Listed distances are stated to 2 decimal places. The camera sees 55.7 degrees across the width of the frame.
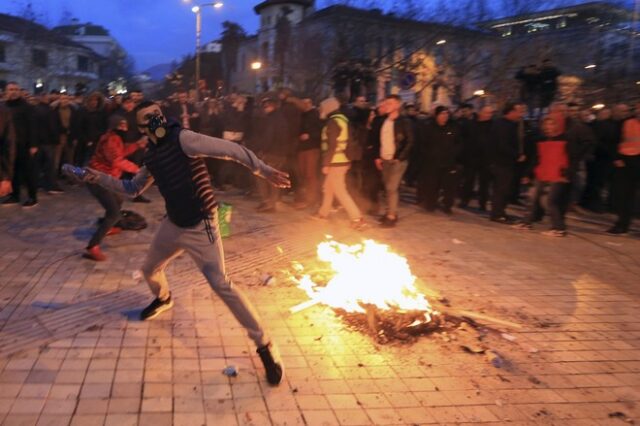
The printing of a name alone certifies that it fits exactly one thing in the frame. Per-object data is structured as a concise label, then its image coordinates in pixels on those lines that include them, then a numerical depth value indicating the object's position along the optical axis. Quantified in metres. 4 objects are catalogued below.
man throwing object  4.26
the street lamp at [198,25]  30.79
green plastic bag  8.07
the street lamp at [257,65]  38.14
